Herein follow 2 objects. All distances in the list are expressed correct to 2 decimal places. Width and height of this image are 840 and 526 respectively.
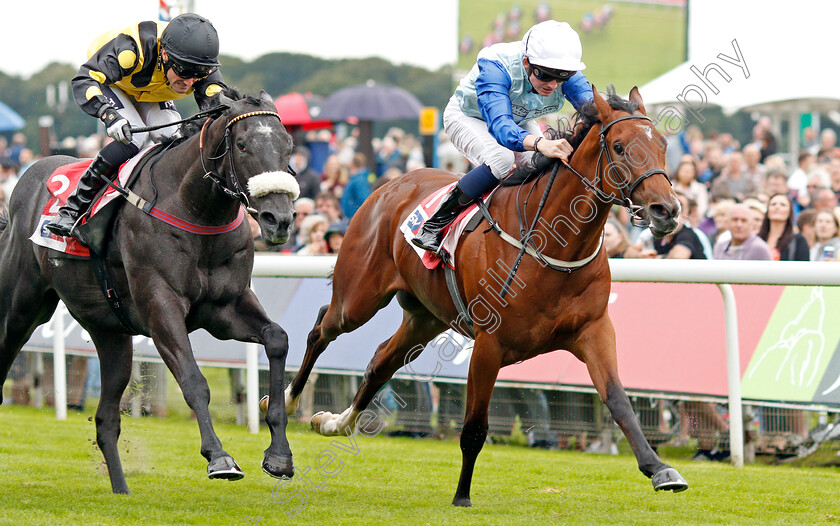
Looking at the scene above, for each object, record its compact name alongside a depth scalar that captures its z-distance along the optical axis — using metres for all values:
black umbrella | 33.91
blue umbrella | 39.34
